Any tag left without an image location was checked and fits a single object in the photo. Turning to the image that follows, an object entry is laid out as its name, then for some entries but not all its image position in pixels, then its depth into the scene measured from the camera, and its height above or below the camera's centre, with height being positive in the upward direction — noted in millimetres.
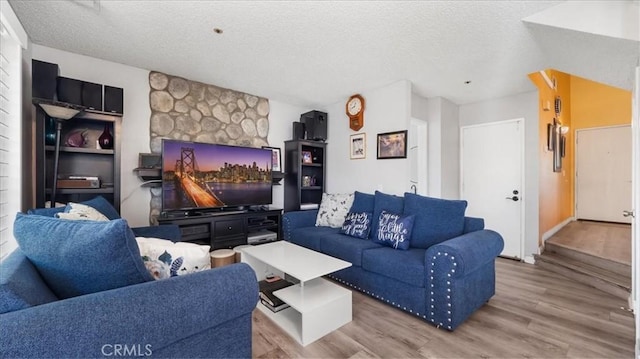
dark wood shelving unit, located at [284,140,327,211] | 4199 +101
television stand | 3078 -558
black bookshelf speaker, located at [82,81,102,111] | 2580 +814
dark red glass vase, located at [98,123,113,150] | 2744 +404
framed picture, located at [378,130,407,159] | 3436 +458
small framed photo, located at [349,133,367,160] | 3930 +493
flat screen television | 3107 +46
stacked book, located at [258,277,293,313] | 2115 -930
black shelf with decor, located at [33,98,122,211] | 2332 +232
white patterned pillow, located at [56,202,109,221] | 1475 -190
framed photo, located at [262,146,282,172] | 4250 +315
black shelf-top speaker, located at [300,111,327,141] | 4316 +885
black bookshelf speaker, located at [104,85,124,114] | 2682 +807
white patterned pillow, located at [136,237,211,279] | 1212 -357
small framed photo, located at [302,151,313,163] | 4344 +366
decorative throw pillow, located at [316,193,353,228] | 3443 -399
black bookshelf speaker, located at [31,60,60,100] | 2301 +871
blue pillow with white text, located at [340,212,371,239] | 2926 -506
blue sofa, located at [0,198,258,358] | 787 -429
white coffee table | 1851 -865
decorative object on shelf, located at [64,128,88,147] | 2664 +417
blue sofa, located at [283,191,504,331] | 1937 -673
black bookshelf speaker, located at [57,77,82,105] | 2455 +827
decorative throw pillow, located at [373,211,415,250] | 2492 -483
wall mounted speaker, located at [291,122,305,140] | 4363 +787
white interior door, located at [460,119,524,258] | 3812 +47
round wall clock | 3901 +1000
